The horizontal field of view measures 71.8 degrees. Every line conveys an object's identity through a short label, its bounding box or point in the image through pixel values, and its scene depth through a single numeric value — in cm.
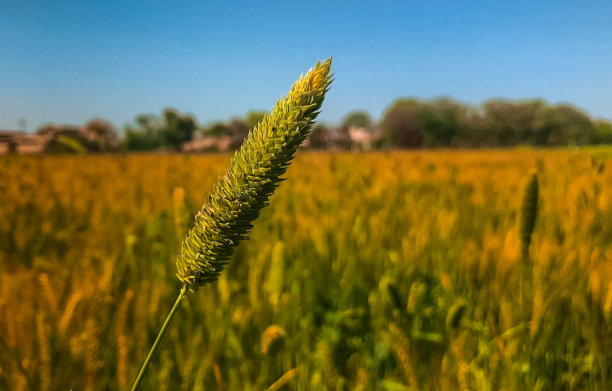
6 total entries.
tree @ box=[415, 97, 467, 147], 7019
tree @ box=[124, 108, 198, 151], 4644
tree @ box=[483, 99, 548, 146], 5406
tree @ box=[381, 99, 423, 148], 7269
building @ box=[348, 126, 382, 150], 5716
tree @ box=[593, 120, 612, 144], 4985
